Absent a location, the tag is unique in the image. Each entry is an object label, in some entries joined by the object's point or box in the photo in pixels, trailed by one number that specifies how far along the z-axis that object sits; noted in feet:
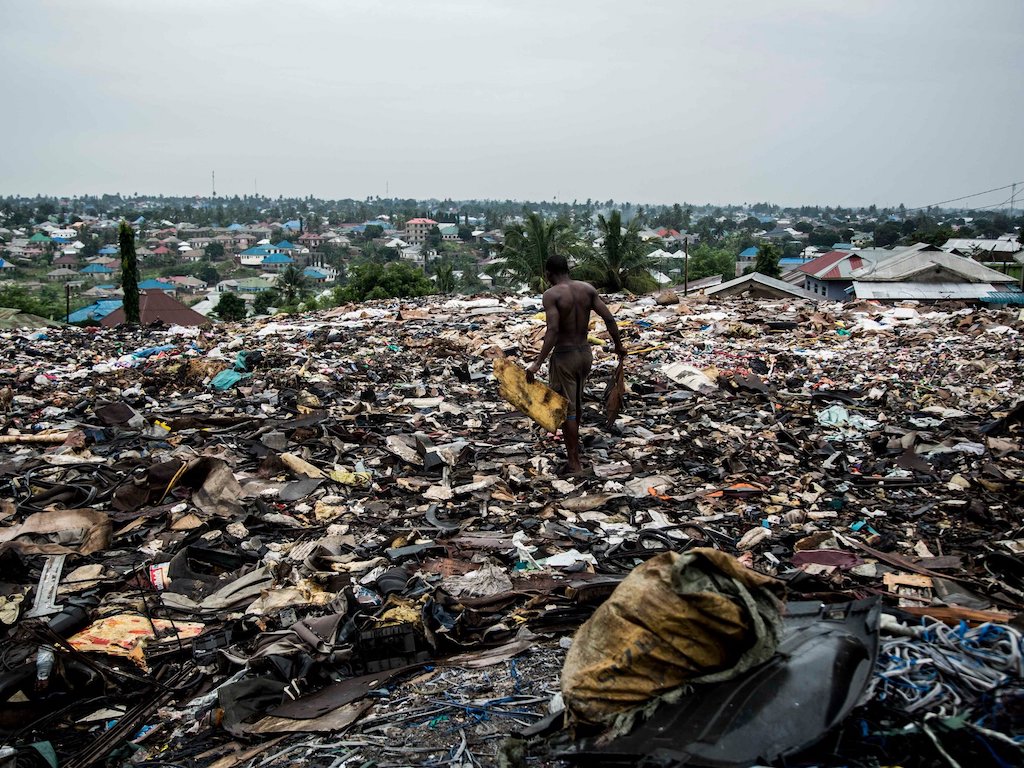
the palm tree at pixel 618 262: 81.10
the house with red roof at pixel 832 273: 79.66
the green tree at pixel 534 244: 86.43
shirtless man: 16.75
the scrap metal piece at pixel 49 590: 10.95
